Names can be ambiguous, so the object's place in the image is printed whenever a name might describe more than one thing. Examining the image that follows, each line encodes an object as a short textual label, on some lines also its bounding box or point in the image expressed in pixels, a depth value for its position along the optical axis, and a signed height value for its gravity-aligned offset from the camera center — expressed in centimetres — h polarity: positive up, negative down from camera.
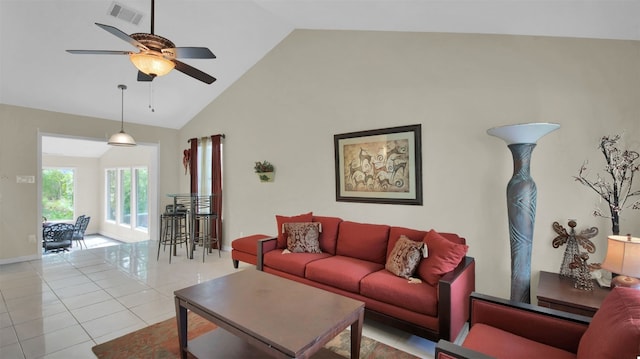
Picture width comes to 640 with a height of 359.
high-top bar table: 518 -48
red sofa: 232 -90
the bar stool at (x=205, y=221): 533 -77
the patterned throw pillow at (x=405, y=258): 269 -74
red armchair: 117 -82
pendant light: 451 +65
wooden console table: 199 -86
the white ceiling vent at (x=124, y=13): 333 +198
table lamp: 181 -52
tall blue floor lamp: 251 -28
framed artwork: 341 +18
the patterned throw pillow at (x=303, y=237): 362 -70
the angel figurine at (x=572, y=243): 244 -56
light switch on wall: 493 +7
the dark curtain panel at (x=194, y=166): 630 +34
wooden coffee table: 168 -88
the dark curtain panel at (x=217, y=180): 574 +3
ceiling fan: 217 +102
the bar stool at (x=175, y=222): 525 -75
